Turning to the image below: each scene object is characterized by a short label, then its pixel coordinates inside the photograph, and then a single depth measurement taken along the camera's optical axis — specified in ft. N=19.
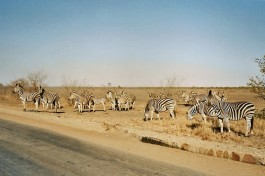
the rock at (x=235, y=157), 44.79
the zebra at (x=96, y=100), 123.24
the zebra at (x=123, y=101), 127.81
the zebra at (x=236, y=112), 65.67
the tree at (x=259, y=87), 86.32
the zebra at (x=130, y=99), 131.64
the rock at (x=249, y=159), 42.89
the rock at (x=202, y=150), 49.31
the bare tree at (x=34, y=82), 186.02
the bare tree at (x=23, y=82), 188.95
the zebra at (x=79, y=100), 118.52
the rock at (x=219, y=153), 47.06
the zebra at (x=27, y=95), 121.19
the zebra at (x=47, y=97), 117.04
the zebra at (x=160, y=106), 92.63
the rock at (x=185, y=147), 52.06
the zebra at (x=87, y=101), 121.57
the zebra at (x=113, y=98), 129.39
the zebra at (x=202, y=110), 75.46
